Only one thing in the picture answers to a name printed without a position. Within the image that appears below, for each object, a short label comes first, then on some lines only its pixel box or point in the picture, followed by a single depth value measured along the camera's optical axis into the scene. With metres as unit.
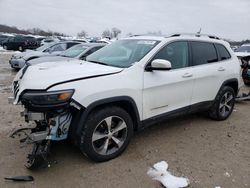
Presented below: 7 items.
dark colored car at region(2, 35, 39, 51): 19.70
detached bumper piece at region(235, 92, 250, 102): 5.02
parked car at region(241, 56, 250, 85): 5.84
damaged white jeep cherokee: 2.22
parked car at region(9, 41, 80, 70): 8.22
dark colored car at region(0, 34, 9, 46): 27.19
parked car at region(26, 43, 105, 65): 6.45
